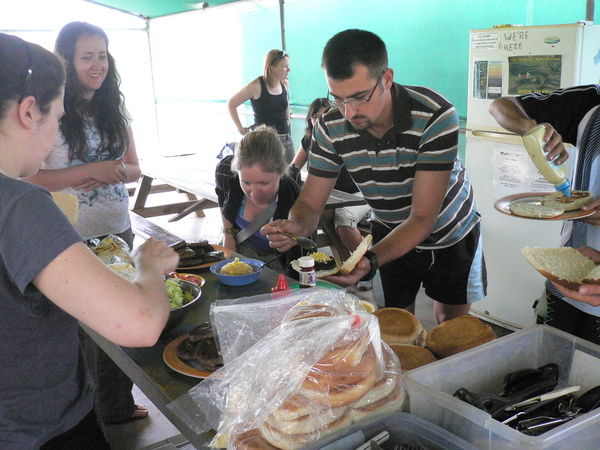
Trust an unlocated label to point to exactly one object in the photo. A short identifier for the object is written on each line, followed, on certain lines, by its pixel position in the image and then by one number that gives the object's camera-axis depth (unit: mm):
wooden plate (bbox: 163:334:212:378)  1425
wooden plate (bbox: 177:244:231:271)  2334
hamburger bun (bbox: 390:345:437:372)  1337
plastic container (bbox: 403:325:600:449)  927
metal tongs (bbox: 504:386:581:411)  1021
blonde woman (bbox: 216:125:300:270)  2779
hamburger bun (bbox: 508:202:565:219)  1714
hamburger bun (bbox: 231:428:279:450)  1048
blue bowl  2092
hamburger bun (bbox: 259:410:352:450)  1022
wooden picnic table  4266
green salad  1802
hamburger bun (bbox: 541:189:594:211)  1715
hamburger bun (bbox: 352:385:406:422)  1083
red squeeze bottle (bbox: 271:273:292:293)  1624
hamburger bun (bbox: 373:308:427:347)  1479
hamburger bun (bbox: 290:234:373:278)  1892
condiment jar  1593
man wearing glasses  1977
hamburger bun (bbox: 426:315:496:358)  1415
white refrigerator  3191
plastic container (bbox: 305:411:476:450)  981
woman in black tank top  5621
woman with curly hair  2527
